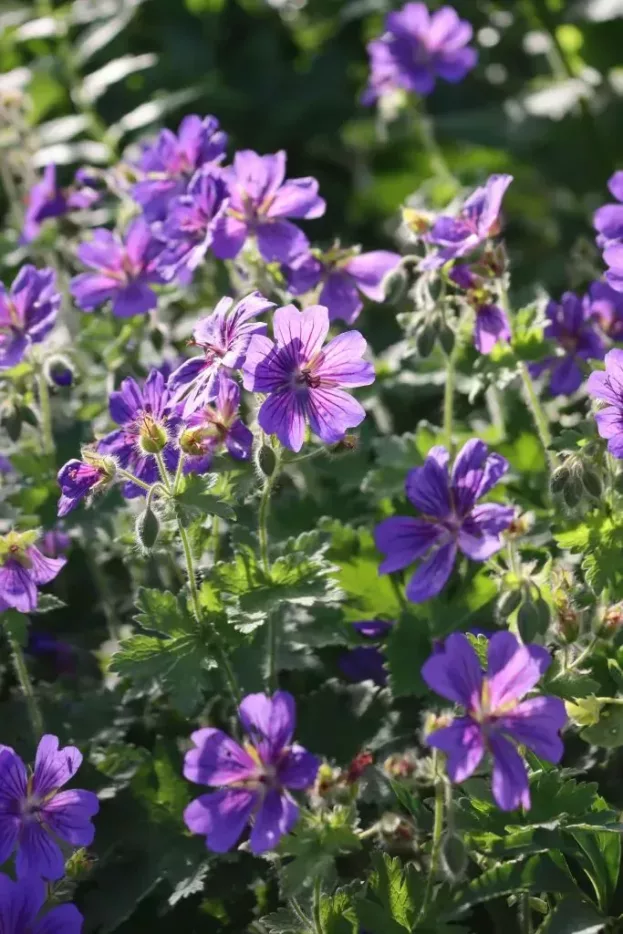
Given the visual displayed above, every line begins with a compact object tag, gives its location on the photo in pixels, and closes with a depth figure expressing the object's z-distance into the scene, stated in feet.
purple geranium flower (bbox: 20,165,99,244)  5.95
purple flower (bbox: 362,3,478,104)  6.52
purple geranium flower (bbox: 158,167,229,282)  5.54
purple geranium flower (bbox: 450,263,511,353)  5.49
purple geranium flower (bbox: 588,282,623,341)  5.60
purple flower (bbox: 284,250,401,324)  5.58
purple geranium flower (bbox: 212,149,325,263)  5.54
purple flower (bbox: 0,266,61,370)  5.58
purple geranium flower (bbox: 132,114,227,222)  5.71
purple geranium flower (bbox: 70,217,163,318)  5.68
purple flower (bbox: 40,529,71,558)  5.74
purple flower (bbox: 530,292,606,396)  5.65
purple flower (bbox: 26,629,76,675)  5.69
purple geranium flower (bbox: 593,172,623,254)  5.47
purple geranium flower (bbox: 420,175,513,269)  5.45
